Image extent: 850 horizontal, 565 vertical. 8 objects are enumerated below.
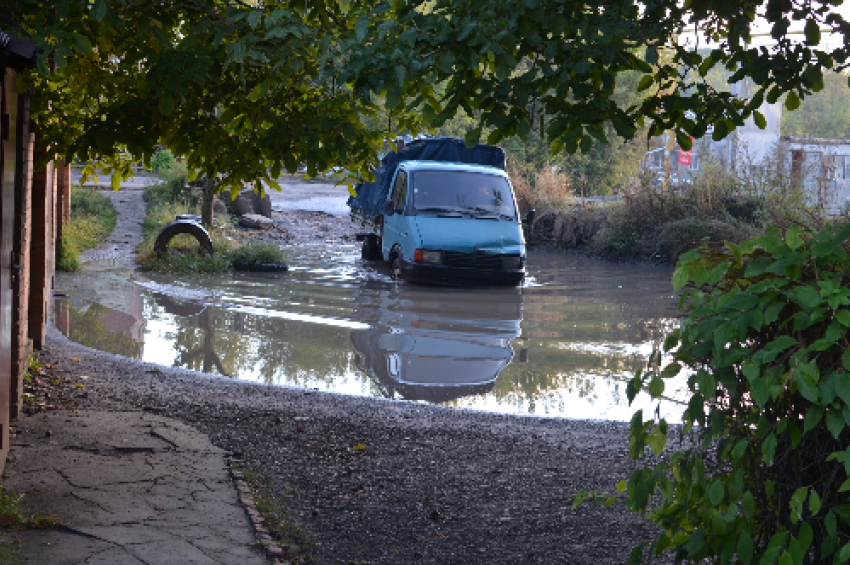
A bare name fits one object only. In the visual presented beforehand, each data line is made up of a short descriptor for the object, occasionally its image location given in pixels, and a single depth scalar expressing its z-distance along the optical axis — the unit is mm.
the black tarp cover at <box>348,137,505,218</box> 18641
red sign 34031
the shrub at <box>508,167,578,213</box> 26891
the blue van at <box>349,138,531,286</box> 15352
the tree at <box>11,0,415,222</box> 4520
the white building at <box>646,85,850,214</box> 19625
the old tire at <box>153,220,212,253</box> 17203
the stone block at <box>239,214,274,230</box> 25906
